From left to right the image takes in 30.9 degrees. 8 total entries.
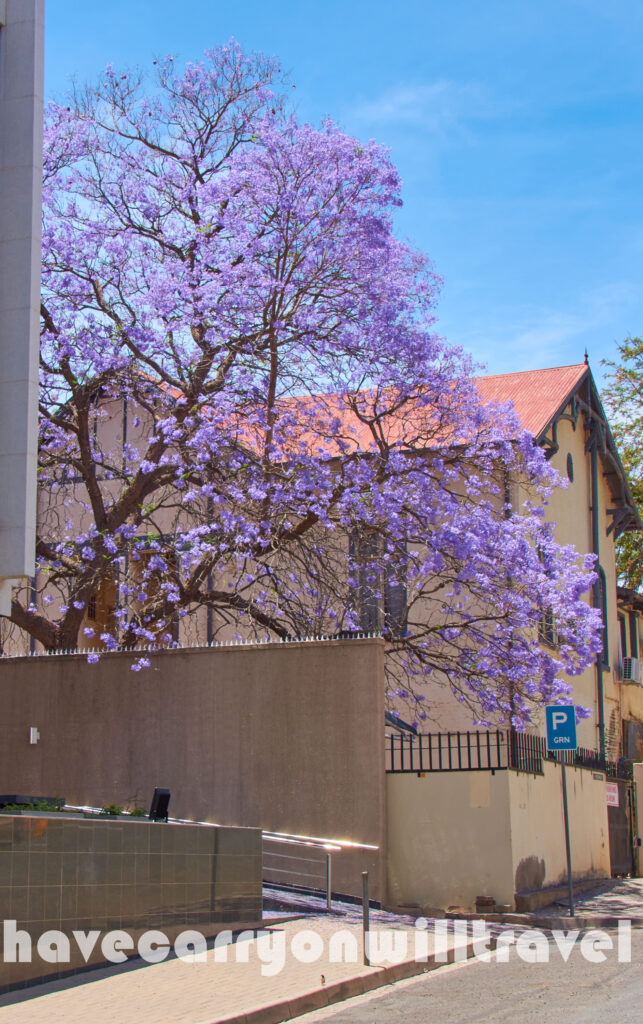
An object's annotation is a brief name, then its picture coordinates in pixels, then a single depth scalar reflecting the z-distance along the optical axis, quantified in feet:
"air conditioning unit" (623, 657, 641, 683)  97.09
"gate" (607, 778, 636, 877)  74.54
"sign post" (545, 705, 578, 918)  50.08
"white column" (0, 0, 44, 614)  35.06
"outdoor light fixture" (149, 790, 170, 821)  42.88
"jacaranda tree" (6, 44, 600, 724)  54.90
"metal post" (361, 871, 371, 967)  35.41
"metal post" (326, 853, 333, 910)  42.96
